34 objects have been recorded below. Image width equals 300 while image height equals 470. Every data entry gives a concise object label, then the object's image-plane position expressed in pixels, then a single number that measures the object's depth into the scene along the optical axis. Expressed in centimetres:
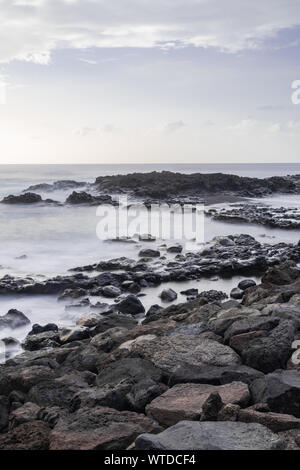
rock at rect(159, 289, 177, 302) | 1049
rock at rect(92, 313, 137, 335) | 781
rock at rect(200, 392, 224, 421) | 377
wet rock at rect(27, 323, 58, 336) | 834
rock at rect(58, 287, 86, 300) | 1075
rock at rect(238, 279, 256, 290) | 1095
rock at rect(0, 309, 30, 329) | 883
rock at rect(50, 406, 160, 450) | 358
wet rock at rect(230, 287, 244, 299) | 1043
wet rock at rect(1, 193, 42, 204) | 3431
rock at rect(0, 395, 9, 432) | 423
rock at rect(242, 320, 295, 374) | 483
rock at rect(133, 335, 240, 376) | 505
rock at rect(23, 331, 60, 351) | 754
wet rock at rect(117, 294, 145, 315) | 945
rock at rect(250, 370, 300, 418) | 394
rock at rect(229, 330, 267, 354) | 532
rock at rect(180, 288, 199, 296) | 1080
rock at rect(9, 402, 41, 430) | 416
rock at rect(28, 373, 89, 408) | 462
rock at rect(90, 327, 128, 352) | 661
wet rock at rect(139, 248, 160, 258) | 1472
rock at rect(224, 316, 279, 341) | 565
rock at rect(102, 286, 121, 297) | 1081
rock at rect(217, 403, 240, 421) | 374
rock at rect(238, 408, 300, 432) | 359
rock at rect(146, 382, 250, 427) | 395
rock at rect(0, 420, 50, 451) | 364
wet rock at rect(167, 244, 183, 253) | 1541
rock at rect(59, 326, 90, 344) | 756
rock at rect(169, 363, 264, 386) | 449
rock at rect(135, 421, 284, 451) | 327
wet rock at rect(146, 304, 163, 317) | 910
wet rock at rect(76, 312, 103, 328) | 831
